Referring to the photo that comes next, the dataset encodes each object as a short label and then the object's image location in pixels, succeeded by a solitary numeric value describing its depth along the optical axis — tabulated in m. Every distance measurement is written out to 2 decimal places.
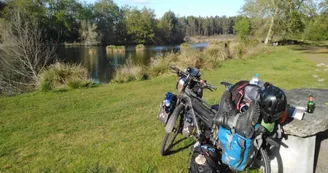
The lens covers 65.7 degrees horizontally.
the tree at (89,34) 64.62
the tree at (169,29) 84.25
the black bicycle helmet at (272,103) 2.29
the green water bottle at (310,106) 3.01
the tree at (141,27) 78.06
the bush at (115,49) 43.77
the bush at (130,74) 11.82
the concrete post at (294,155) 2.85
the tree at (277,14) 30.91
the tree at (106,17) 77.27
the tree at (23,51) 12.14
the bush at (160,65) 12.78
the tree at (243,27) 36.49
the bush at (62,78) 9.70
